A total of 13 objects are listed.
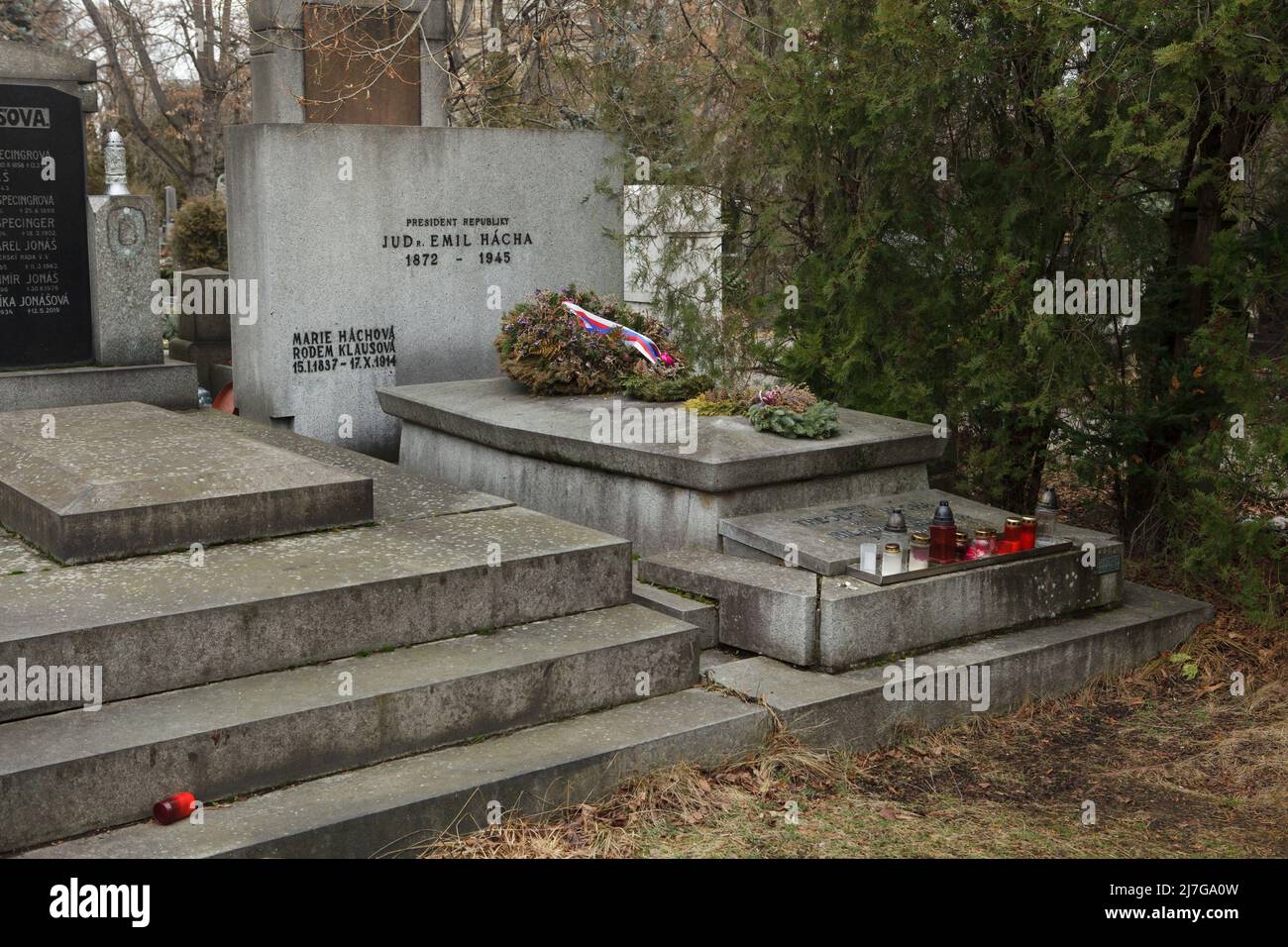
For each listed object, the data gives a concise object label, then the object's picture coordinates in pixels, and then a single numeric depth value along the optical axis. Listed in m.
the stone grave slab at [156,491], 5.40
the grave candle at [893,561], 5.94
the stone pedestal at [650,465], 6.58
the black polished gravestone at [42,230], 8.07
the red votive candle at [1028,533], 6.42
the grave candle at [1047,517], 6.62
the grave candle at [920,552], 6.14
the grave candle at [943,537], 6.12
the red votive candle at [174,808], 4.25
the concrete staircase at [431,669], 4.35
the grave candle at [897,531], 6.18
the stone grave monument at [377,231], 8.44
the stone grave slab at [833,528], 6.11
